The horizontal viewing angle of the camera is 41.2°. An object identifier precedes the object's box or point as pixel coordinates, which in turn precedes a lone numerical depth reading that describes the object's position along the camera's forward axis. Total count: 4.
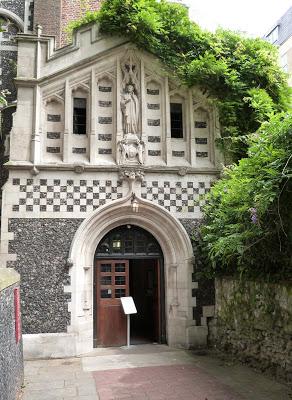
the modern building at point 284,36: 24.61
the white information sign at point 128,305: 9.15
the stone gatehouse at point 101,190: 8.93
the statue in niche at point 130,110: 9.90
